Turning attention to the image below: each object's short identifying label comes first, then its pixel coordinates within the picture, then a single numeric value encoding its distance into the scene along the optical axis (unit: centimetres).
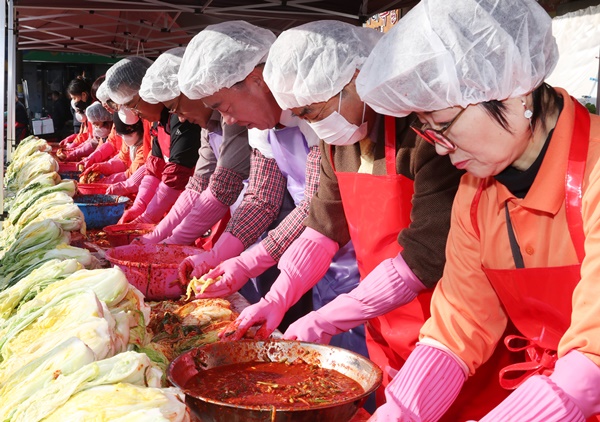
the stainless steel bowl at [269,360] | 169
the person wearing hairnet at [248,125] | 344
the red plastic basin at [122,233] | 442
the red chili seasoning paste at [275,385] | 188
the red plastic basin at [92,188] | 634
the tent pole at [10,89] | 614
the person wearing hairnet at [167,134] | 541
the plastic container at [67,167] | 936
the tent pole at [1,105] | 365
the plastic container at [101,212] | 501
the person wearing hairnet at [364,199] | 255
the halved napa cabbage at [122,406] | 149
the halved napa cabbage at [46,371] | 168
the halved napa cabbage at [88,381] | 158
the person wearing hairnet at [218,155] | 446
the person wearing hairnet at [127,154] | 794
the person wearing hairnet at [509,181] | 159
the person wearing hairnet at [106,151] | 1018
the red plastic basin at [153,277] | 327
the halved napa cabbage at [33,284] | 243
